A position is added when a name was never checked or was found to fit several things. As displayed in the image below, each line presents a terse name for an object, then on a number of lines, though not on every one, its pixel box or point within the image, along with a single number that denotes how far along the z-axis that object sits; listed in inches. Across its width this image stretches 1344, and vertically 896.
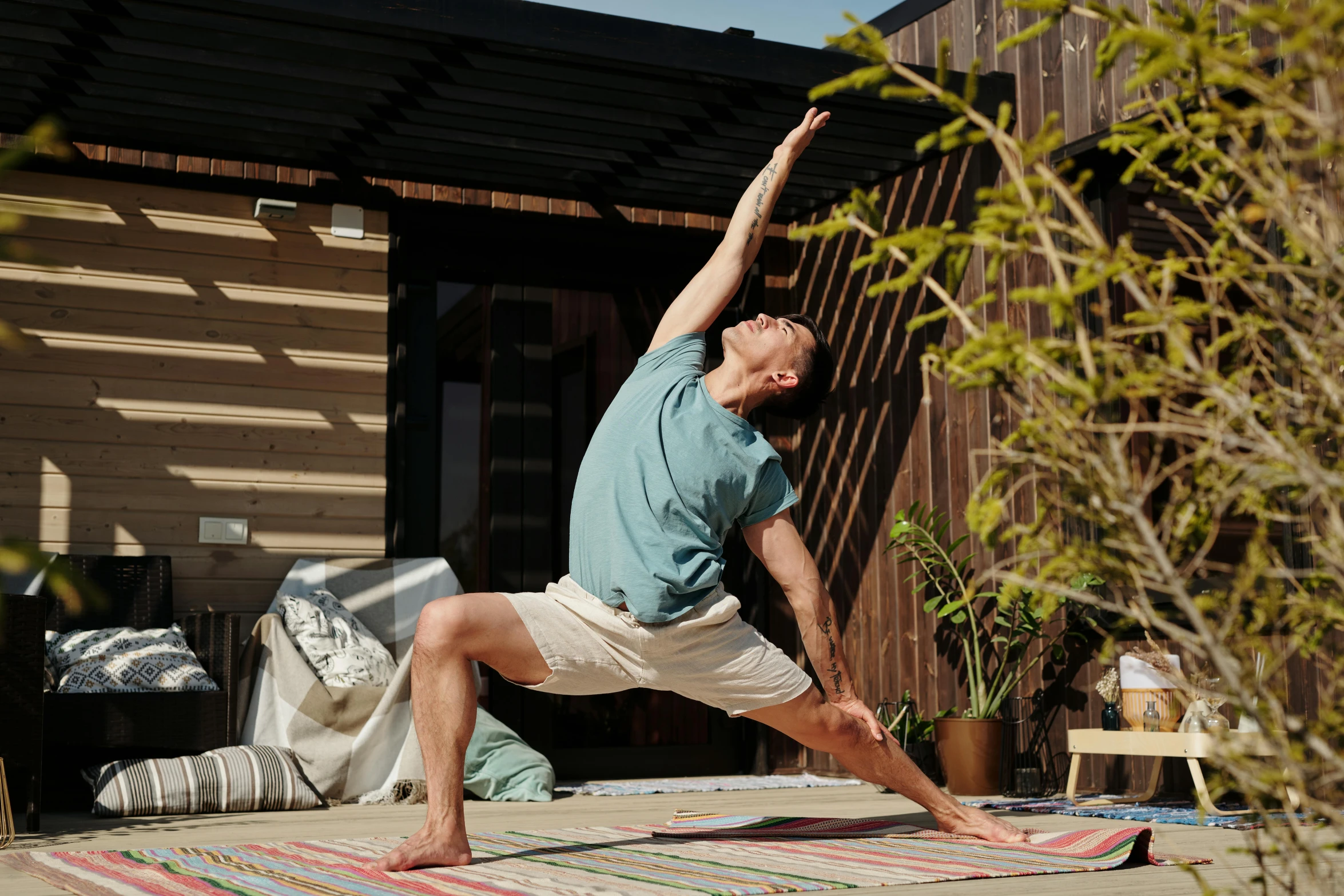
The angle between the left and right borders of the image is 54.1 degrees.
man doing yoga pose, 107.0
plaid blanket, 188.2
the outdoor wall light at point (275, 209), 224.2
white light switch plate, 217.2
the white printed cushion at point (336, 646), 195.2
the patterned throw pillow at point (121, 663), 181.9
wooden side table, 160.7
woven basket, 172.2
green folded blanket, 194.5
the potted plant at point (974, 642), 196.7
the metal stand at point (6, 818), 129.6
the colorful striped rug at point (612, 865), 96.7
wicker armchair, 177.9
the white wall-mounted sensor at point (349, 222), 233.0
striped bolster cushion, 169.2
